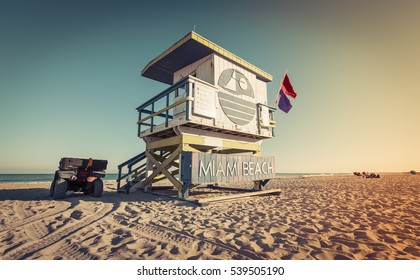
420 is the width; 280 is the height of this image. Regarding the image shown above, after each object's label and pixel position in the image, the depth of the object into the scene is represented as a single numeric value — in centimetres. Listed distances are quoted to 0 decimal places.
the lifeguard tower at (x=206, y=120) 698
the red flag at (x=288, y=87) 1166
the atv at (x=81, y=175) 702
